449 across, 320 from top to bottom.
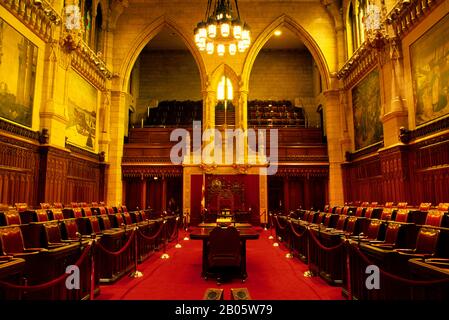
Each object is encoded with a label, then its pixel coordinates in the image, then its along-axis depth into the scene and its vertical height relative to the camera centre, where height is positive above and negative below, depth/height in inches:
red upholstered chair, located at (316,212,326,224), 285.0 -19.7
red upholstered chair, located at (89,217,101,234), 217.2 -20.4
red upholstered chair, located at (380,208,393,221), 243.3 -13.9
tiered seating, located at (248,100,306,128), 732.0 +200.0
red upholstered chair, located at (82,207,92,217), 313.9 -15.6
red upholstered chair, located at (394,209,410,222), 213.8 -13.3
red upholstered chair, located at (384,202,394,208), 358.3 -9.5
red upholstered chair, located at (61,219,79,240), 184.1 -19.2
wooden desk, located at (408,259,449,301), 97.0 -27.6
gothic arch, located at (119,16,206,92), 639.1 +313.4
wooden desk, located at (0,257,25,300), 105.0 -26.2
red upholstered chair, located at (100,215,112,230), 240.3 -20.1
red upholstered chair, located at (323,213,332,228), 263.4 -20.2
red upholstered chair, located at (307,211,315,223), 314.7 -21.0
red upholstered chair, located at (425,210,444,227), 187.5 -13.4
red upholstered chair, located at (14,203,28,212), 305.8 -9.8
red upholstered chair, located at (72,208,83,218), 289.2 -14.6
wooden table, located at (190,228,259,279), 212.2 -32.7
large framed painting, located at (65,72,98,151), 476.3 +136.4
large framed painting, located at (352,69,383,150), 469.1 +137.7
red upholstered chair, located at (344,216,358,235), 209.9 -19.9
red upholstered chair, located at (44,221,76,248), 156.0 -20.1
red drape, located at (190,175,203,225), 600.7 -3.5
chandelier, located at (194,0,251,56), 346.3 +188.7
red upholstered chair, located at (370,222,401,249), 148.9 -20.1
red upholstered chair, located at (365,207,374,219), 278.7 -14.4
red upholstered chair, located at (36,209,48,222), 232.1 -14.2
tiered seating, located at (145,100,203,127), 748.0 +204.6
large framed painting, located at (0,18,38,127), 329.1 +136.6
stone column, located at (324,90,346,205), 602.5 +97.9
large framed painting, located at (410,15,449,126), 317.7 +134.0
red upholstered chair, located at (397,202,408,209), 325.8 -9.6
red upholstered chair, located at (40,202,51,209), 346.3 -10.6
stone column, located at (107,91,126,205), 606.5 +96.1
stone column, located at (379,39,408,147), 393.1 +120.0
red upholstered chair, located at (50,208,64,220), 249.2 -14.5
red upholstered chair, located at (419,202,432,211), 295.6 -9.5
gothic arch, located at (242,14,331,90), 638.5 +310.3
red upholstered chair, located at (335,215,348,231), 228.7 -19.6
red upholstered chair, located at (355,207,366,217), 303.4 -14.9
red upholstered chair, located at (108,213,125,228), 262.7 -19.8
